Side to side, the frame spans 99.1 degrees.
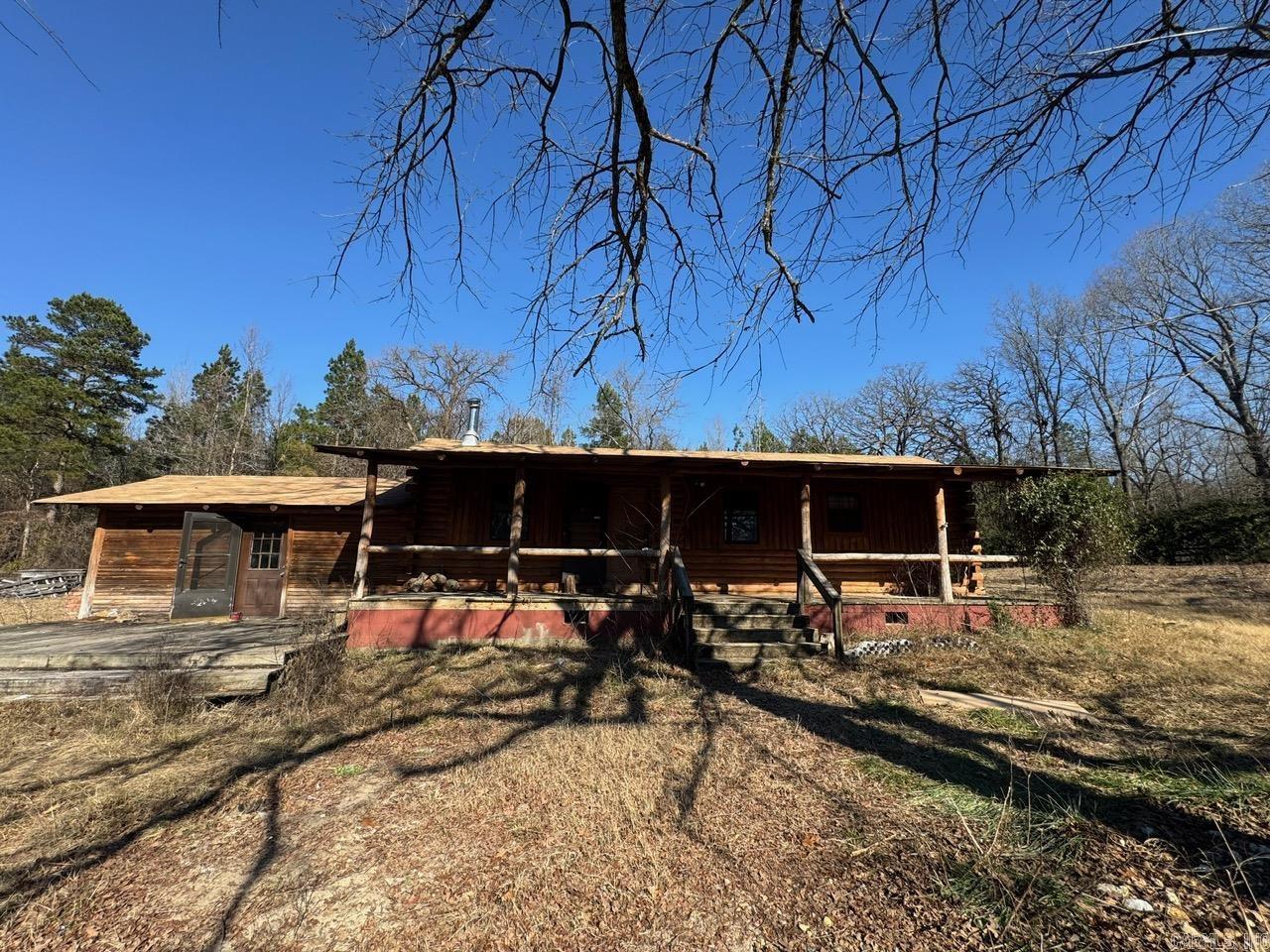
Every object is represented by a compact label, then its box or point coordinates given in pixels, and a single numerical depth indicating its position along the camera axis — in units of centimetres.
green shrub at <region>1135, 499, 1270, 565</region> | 1753
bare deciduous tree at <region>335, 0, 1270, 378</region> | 265
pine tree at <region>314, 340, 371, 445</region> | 3192
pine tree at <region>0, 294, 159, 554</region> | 2389
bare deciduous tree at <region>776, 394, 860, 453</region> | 3155
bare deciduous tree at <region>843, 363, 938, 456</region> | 3262
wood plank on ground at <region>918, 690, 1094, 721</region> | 536
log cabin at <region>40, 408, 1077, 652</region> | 873
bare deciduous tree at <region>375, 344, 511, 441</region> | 2845
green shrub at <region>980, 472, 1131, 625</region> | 885
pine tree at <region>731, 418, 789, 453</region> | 2738
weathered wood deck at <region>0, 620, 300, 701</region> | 589
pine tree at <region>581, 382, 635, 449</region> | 2382
